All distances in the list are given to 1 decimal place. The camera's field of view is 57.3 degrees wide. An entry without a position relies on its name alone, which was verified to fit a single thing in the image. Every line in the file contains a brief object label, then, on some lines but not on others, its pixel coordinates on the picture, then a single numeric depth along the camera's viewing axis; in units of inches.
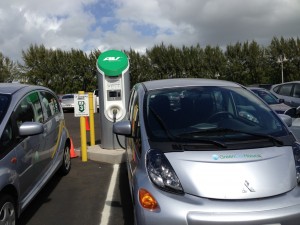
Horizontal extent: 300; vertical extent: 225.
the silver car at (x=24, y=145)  111.2
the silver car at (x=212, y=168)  82.9
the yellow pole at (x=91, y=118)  240.0
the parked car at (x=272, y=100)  293.8
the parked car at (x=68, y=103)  790.1
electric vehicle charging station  230.2
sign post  227.8
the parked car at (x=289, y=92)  363.4
